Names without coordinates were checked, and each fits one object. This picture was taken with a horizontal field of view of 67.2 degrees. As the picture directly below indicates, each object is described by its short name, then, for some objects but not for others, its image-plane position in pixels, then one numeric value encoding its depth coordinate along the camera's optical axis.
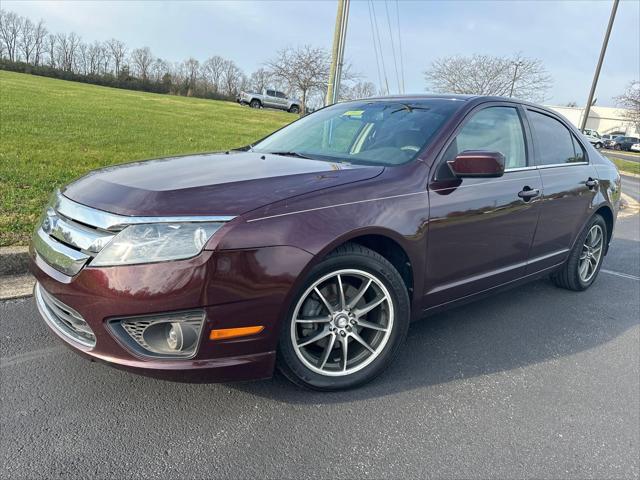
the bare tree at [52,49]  69.88
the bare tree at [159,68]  63.83
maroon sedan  2.04
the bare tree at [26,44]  72.69
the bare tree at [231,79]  68.11
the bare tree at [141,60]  68.29
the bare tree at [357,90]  33.81
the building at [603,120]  67.75
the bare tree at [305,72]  31.52
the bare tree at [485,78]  28.00
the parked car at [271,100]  39.44
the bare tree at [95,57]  70.44
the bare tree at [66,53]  68.75
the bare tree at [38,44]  71.88
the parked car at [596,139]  43.69
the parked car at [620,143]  49.91
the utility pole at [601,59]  16.31
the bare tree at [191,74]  55.38
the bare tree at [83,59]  69.31
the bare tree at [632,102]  24.06
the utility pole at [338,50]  8.66
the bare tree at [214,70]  68.25
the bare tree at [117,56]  71.56
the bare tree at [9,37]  72.12
